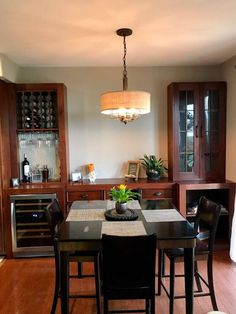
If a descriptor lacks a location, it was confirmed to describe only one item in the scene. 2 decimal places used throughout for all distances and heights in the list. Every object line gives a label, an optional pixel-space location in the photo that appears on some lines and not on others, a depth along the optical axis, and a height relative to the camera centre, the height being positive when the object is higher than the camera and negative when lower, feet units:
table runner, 6.93 -2.30
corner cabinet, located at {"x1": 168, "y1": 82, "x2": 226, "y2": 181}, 12.36 +0.40
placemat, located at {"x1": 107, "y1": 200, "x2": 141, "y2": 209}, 9.33 -2.24
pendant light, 7.46 +0.99
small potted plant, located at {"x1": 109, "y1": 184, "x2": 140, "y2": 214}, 8.25 -1.73
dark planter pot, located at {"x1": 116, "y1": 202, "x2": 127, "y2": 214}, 8.27 -2.03
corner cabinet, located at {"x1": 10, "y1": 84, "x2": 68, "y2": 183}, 11.90 +1.04
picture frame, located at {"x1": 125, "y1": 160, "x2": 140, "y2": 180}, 13.24 -1.41
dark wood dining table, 6.63 -2.44
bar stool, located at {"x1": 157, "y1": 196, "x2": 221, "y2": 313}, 7.69 -3.20
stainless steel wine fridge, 11.58 -3.60
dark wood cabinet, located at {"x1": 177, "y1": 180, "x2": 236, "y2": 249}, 11.73 -2.78
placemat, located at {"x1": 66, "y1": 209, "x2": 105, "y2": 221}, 8.15 -2.27
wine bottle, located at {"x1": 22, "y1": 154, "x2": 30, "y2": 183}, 12.57 -1.34
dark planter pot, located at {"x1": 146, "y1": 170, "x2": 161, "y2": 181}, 12.72 -1.64
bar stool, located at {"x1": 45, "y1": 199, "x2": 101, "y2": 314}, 7.62 -3.33
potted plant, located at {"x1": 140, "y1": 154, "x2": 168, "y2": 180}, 12.74 -1.28
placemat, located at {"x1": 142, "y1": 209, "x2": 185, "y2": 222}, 7.95 -2.28
